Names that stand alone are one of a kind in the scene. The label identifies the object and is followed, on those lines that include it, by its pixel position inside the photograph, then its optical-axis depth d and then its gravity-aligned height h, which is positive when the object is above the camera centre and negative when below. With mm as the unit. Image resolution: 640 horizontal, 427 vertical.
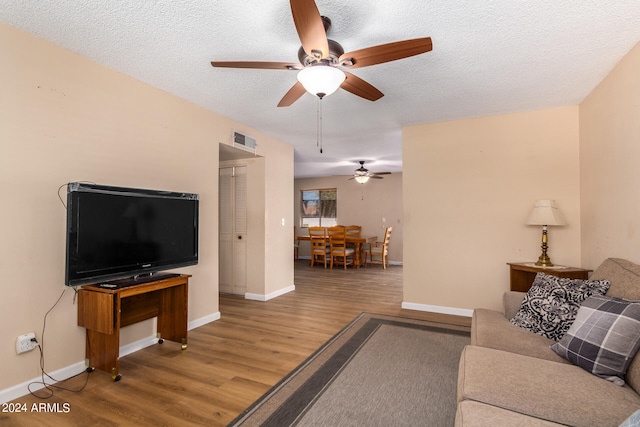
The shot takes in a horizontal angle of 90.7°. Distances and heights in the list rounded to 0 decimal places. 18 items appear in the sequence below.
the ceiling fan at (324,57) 1629 +939
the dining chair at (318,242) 7336 -609
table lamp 3170 -30
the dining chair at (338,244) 7184 -654
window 9102 +248
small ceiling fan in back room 6688 +891
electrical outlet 2043 -825
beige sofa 1167 -743
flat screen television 2125 -124
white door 4719 -207
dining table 7246 -698
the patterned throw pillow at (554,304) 1966 -590
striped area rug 1802 -1154
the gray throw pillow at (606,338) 1444 -597
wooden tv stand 2195 -774
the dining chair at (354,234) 7770 -458
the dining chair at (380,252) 7453 -889
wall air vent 3927 +963
